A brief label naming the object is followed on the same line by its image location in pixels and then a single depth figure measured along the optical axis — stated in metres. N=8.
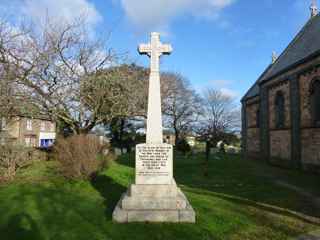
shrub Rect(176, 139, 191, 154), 34.46
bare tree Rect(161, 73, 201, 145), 44.88
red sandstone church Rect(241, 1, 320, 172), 16.81
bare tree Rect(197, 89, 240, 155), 58.38
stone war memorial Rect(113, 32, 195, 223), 6.50
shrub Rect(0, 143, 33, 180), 11.99
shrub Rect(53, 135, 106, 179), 11.59
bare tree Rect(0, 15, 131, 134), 16.93
